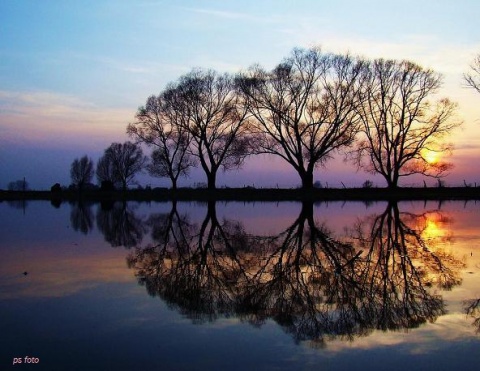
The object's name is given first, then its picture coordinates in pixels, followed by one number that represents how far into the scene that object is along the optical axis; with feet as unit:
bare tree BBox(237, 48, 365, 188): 160.76
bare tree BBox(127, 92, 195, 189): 196.34
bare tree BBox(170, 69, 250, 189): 183.62
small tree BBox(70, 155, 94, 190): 340.59
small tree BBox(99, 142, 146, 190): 304.50
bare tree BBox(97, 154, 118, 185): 323.78
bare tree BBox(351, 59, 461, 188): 174.50
